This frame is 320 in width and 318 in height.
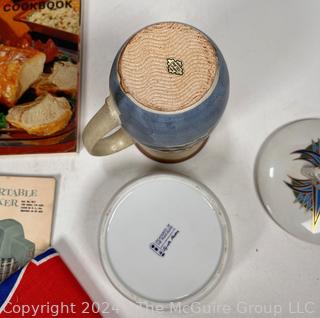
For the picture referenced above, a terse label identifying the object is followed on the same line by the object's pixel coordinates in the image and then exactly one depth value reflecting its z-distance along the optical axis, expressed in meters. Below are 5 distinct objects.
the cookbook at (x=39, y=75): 0.56
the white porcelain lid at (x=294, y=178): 0.53
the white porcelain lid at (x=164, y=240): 0.52
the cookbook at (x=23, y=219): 0.55
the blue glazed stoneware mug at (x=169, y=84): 0.39
